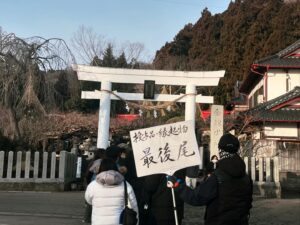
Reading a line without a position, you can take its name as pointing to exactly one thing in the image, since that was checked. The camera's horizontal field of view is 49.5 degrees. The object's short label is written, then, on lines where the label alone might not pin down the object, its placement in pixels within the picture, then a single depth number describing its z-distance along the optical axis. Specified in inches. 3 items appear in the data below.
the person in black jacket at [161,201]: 159.1
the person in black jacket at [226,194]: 121.7
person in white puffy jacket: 138.2
